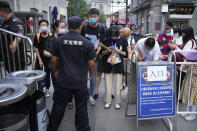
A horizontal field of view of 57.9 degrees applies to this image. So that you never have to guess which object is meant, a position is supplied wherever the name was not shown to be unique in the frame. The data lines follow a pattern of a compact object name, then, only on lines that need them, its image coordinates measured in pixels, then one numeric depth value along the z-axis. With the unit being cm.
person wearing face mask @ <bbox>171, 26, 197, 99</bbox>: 366
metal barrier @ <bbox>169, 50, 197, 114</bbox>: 321
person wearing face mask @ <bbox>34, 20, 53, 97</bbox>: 394
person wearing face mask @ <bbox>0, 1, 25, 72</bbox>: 324
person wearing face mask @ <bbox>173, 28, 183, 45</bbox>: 615
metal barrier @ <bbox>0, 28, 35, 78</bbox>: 312
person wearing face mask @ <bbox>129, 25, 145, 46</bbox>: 696
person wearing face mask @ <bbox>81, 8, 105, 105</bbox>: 388
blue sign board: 286
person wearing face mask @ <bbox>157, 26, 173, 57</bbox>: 537
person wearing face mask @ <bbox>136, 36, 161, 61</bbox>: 348
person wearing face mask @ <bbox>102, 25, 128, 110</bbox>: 373
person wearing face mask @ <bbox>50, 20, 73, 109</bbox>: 382
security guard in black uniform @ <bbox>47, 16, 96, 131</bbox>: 256
